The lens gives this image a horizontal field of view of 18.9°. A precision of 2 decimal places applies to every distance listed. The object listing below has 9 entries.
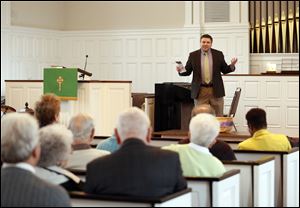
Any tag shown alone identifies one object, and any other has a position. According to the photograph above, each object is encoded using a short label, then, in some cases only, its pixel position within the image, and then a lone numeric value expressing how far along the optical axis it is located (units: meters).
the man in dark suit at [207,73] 11.34
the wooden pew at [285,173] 6.48
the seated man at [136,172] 4.40
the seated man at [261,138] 6.93
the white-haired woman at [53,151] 4.44
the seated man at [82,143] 5.55
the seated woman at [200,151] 5.28
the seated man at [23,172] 3.60
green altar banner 13.26
